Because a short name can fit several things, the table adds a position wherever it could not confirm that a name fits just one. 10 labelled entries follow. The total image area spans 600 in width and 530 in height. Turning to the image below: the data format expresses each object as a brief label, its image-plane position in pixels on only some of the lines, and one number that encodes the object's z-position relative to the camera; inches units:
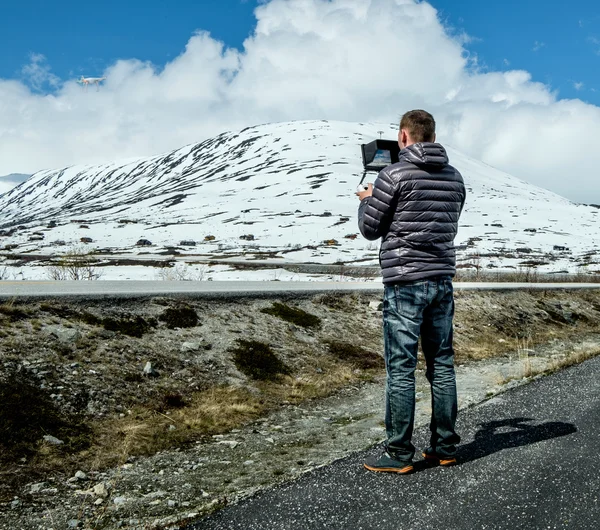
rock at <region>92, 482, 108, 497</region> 176.7
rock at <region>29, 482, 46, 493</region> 183.3
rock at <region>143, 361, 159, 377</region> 298.2
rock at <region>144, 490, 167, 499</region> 175.5
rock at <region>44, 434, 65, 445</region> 220.2
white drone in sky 1468.5
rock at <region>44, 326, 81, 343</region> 299.4
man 164.6
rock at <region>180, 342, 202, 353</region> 335.5
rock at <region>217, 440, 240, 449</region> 233.6
